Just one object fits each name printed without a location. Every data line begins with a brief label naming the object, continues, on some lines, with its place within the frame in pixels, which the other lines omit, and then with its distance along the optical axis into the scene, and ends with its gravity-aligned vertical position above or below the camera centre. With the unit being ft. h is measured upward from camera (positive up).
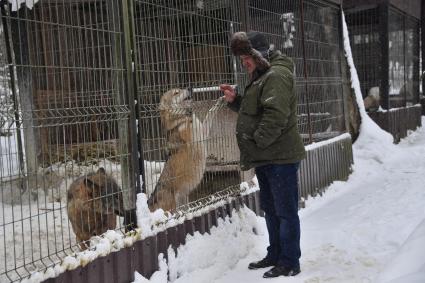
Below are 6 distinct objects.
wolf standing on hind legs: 14.80 -1.67
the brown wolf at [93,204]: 12.93 -2.61
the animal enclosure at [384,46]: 37.60 +3.32
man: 12.91 -1.12
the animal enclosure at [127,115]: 12.89 -0.37
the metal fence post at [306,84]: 23.63 +0.35
